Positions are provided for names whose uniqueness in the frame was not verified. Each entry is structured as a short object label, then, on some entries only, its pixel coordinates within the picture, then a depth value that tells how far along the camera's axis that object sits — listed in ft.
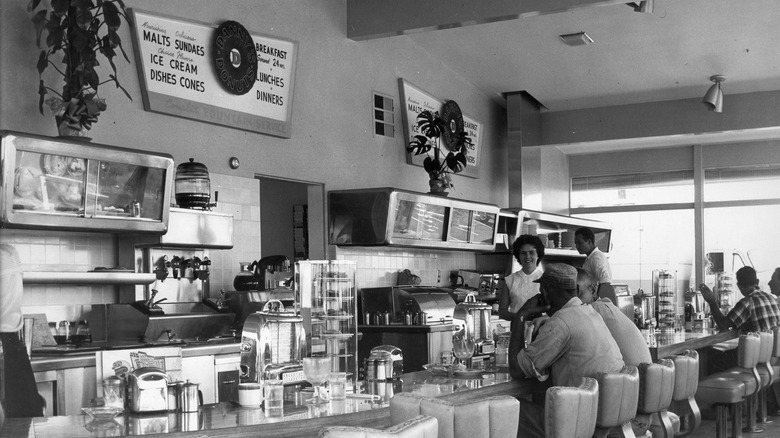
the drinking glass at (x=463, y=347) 14.94
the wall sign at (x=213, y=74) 20.30
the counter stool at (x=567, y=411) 11.44
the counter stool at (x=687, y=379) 16.44
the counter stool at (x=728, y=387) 22.22
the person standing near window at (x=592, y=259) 27.14
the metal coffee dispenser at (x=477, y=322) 16.33
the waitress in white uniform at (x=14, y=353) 14.03
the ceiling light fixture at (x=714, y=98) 33.78
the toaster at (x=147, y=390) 10.48
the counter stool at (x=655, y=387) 15.05
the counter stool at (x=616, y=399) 13.16
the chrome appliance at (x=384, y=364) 13.64
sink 19.07
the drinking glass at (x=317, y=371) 11.48
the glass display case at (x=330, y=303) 13.09
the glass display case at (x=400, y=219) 26.71
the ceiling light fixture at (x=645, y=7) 24.64
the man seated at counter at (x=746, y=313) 26.11
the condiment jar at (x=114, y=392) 10.60
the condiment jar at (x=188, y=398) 10.64
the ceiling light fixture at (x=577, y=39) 29.45
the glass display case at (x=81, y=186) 16.05
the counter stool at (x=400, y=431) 7.59
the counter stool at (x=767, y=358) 23.70
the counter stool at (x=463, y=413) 9.26
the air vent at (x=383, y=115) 29.48
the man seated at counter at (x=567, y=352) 14.12
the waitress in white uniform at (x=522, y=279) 23.13
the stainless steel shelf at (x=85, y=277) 17.15
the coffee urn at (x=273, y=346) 11.84
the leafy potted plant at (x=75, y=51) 16.98
